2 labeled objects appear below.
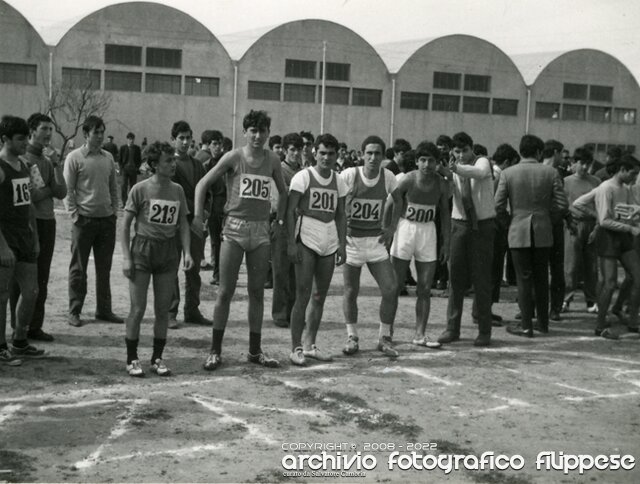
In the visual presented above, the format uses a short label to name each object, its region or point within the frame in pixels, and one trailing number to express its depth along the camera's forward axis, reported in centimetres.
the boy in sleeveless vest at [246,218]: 711
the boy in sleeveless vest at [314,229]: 739
